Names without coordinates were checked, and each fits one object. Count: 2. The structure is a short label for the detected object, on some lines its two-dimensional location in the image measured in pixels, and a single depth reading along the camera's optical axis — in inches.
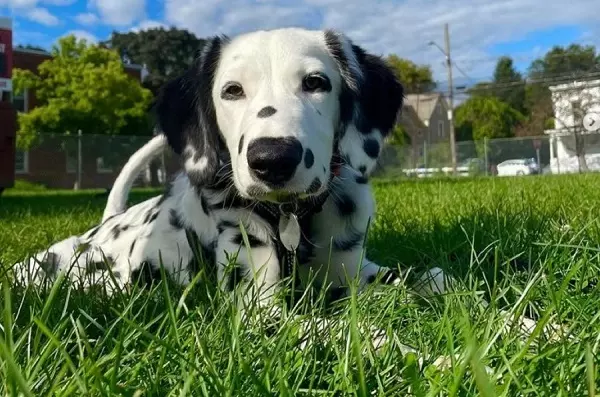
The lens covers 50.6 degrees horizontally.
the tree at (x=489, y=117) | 2358.5
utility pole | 1782.7
